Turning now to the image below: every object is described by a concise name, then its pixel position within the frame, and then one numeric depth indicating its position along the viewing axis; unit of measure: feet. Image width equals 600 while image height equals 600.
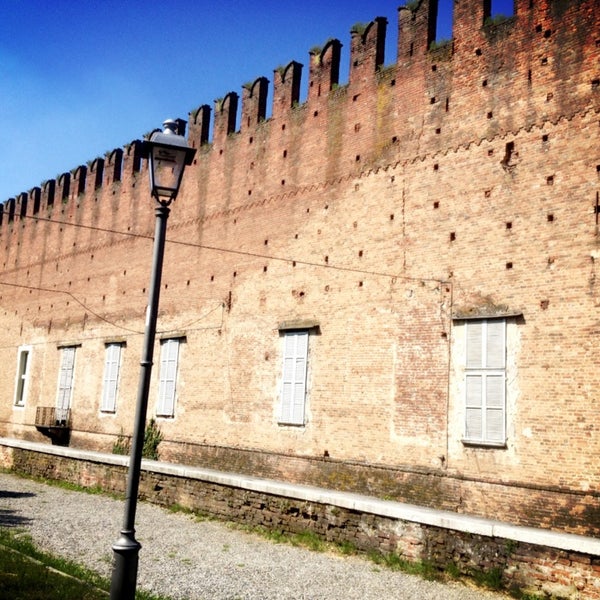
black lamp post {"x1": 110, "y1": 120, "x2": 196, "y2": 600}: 16.74
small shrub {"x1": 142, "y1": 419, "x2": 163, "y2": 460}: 52.95
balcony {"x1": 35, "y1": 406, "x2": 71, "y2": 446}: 63.93
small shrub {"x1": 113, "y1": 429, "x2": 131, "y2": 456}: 56.34
